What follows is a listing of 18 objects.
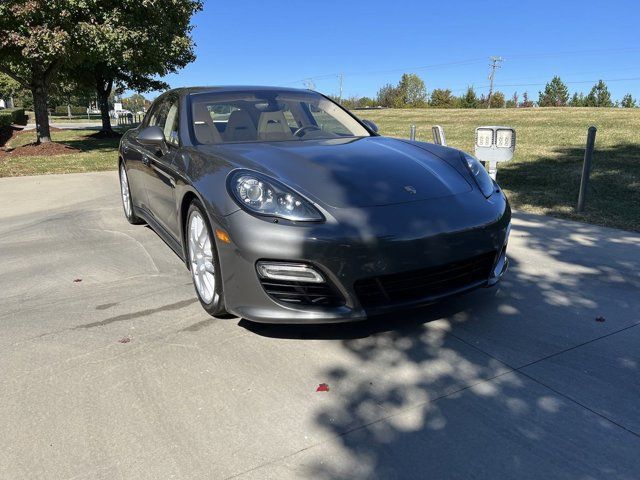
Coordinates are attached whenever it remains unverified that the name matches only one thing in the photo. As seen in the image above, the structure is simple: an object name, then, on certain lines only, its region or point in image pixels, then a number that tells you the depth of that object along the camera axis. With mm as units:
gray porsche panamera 2584
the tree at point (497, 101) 89900
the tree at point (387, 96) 92775
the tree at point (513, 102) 88019
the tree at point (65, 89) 20408
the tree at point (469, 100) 77438
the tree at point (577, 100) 88250
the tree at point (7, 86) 50041
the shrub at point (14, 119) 28062
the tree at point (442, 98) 83312
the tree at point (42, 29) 12375
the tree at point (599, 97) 83938
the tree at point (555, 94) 88894
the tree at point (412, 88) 96381
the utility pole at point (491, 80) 86750
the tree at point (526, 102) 84425
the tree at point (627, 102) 82631
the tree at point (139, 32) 13799
